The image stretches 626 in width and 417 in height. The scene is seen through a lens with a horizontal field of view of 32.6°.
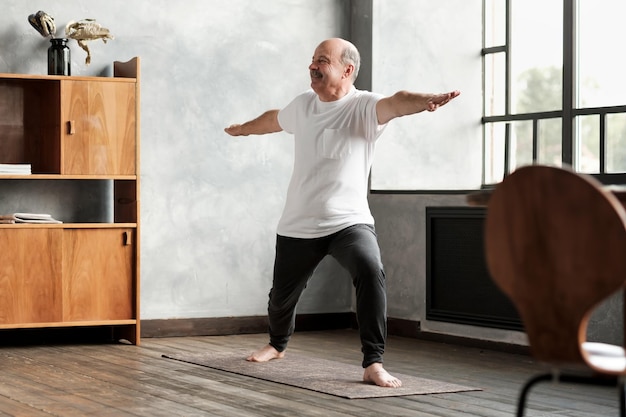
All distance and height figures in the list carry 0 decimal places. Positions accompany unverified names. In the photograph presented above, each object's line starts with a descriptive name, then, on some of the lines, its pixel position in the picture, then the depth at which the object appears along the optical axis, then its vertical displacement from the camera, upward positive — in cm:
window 552 +66
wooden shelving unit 551 +1
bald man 439 +5
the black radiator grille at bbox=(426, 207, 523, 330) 573 -39
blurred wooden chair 194 -9
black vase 571 +77
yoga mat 423 -74
